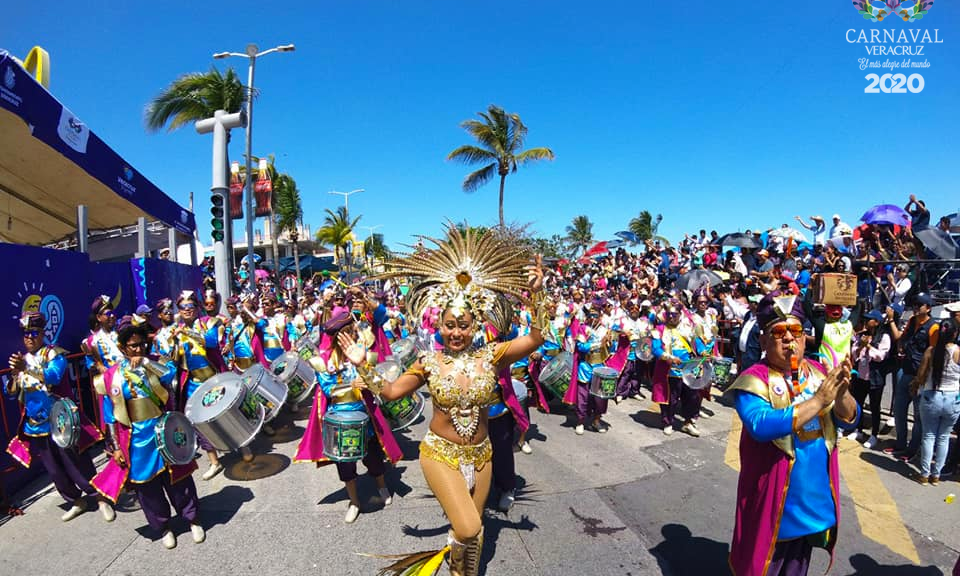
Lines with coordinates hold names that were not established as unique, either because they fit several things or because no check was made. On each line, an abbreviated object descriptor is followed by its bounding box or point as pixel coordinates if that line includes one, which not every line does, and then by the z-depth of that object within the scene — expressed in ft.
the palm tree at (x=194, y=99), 53.11
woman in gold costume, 10.45
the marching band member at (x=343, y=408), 15.12
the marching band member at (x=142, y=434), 13.32
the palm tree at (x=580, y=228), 184.92
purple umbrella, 30.78
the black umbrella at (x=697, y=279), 40.27
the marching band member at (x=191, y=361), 19.27
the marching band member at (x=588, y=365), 23.04
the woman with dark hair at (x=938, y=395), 16.24
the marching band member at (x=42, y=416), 15.06
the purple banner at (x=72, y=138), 20.30
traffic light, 33.27
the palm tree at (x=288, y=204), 95.25
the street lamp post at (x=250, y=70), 50.55
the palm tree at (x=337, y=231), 112.27
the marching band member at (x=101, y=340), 17.61
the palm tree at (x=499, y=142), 74.59
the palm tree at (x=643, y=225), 190.88
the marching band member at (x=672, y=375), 23.29
